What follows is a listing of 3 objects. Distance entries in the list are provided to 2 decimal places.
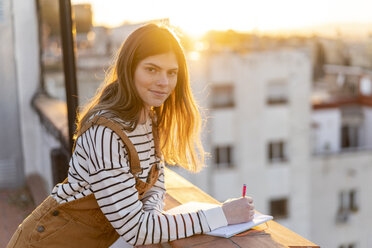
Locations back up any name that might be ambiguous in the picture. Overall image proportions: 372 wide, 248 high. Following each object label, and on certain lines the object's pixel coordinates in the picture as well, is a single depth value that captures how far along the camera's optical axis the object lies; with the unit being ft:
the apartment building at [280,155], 48.49
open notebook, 4.43
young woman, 4.23
